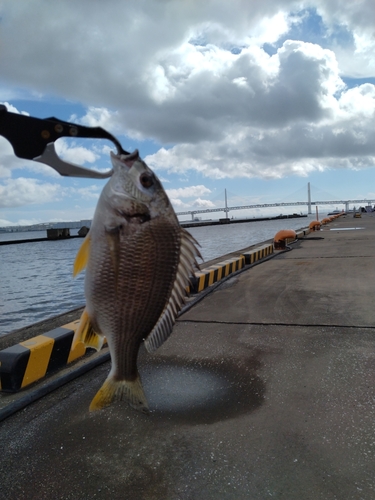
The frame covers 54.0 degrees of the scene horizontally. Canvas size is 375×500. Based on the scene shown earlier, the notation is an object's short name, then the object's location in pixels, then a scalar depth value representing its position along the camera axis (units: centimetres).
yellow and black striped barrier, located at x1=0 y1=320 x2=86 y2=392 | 366
